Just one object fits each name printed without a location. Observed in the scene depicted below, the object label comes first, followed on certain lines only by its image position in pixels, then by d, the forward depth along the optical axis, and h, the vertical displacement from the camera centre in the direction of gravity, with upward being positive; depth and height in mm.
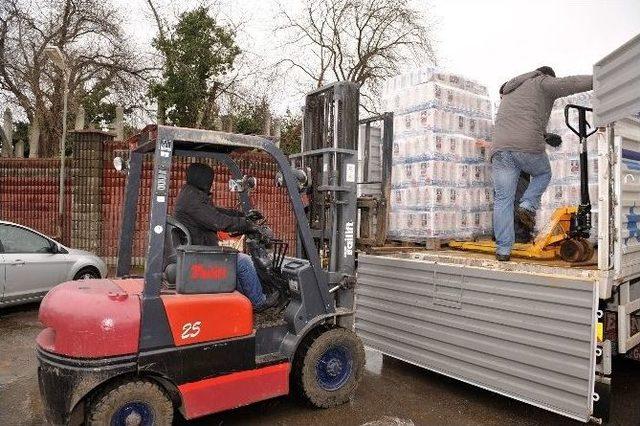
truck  3604 -662
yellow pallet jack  4504 -55
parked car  7387 -715
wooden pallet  5504 -254
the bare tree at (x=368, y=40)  23203 +8948
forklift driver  3900 +17
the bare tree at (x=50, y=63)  18859 +6467
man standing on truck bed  4871 +907
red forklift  3312 -717
